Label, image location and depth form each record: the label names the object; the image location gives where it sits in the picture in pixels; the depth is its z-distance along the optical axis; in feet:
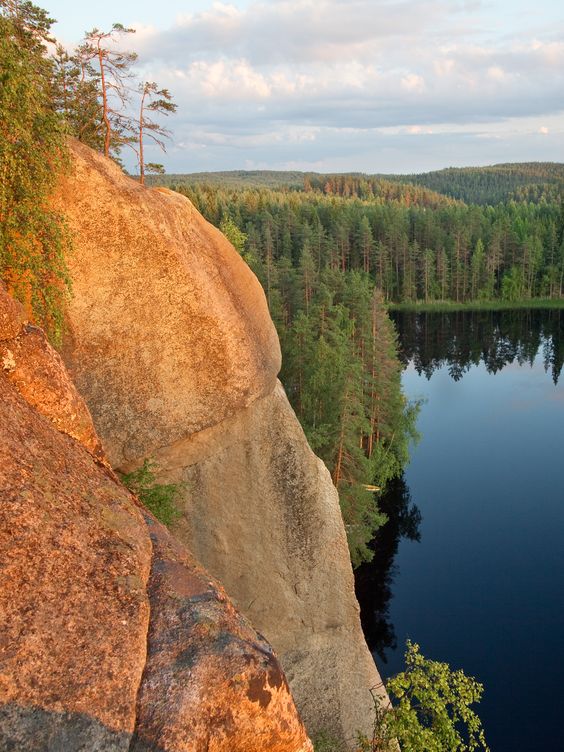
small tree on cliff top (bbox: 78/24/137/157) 54.60
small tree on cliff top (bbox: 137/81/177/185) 60.23
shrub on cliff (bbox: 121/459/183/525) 49.73
